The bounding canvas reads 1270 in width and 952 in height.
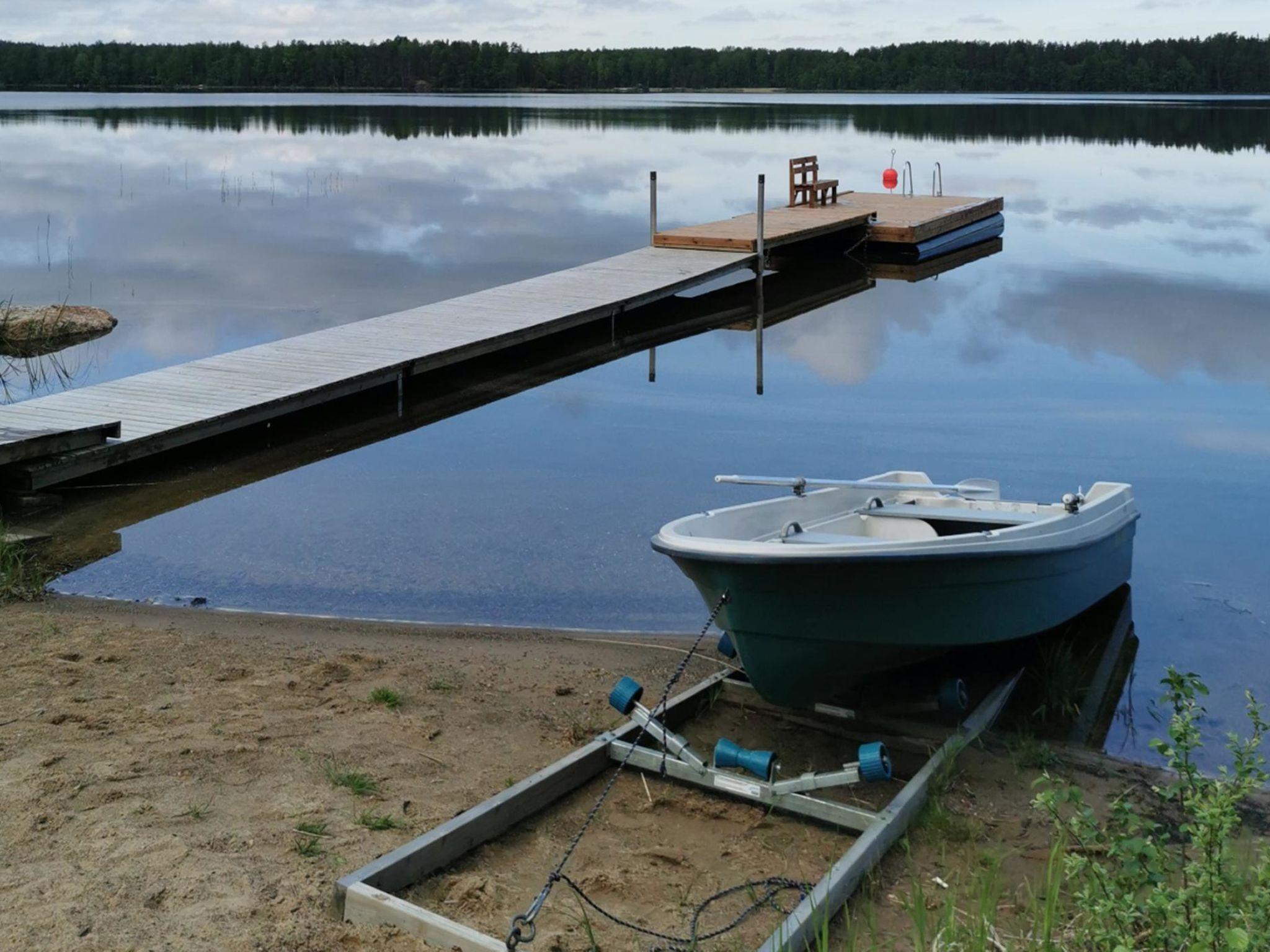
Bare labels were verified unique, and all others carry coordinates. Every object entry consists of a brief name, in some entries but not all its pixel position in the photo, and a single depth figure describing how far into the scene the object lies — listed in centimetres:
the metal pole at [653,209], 1825
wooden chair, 2341
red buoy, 2678
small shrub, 292
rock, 1486
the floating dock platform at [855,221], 1839
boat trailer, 360
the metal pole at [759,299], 1547
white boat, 480
